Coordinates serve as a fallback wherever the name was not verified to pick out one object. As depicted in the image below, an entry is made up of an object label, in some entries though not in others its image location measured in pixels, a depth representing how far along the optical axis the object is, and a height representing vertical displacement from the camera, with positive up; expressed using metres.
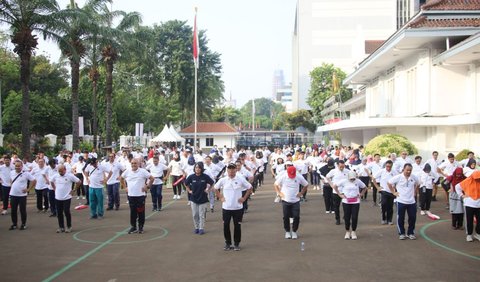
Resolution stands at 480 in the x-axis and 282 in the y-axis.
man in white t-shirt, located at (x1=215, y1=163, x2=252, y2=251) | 9.63 -1.32
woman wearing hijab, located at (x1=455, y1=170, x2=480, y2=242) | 9.93 -1.18
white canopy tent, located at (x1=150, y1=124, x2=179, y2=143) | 37.96 +0.51
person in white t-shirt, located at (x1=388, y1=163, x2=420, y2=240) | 10.59 -1.20
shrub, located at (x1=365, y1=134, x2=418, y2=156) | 21.86 -0.16
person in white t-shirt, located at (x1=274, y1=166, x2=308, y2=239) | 10.72 -1.24
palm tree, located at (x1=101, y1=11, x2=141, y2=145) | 30.54 +6.61
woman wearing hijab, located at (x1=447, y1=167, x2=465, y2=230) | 11.61 -1.57
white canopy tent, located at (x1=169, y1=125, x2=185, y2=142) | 39.02 +0.65
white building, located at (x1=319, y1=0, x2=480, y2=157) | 22.03 +3.35
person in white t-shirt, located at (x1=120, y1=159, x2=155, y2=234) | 11.31 -1.14
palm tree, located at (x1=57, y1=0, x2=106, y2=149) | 23.27 +5.93
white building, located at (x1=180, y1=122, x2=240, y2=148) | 57.38 +0.99
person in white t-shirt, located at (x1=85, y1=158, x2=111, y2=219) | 13.55 -1.27
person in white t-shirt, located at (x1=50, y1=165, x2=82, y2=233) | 11.48 -1.22
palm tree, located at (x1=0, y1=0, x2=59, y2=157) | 21.19 +5.52
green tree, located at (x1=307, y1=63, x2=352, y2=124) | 58.39 +7.26
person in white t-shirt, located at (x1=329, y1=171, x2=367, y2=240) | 10.58 -1.29
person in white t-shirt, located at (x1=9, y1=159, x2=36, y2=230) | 12.02 -1.32
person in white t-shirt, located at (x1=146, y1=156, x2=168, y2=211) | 14.88 -1.19
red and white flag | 33.25 +7.11
